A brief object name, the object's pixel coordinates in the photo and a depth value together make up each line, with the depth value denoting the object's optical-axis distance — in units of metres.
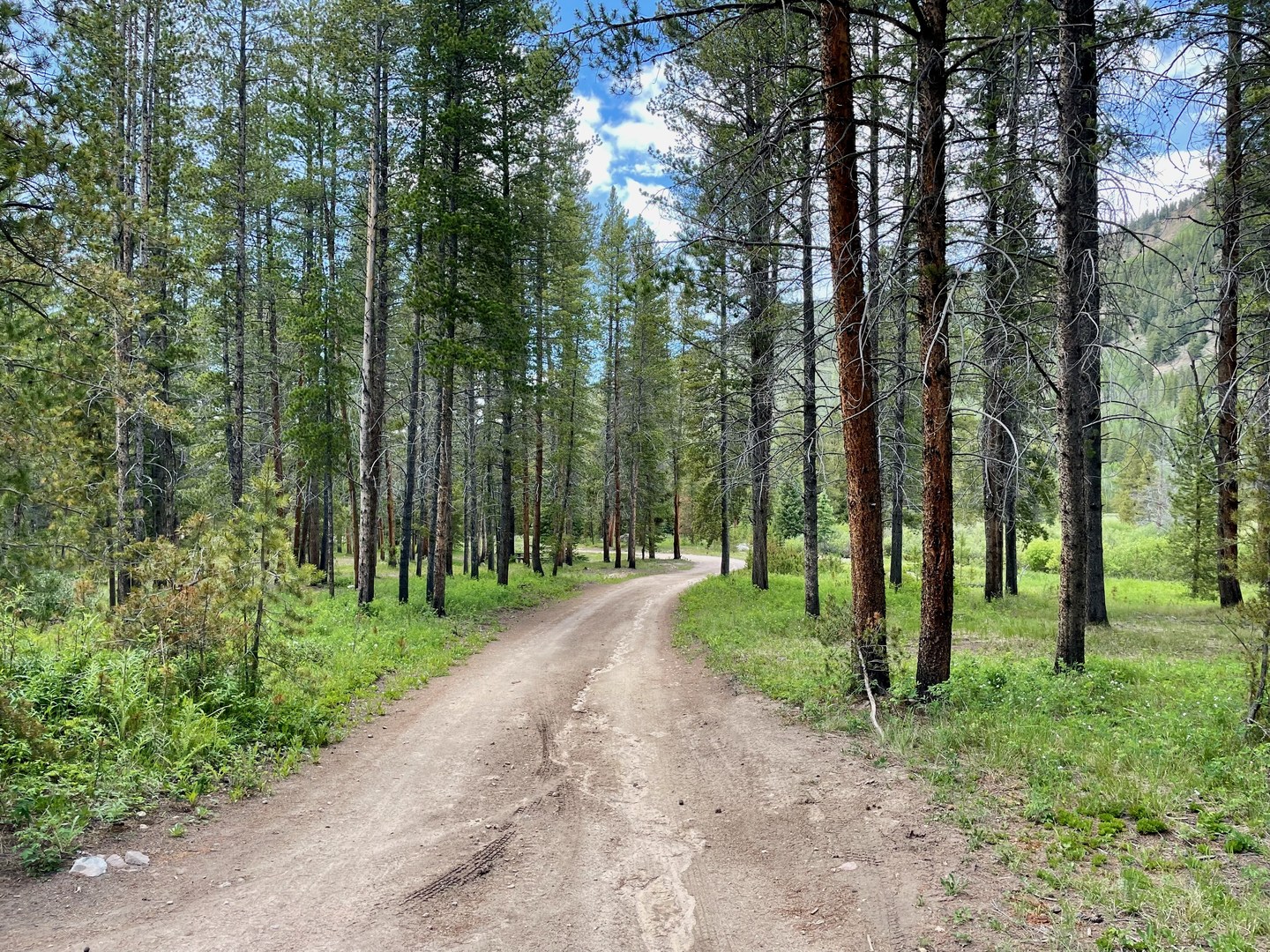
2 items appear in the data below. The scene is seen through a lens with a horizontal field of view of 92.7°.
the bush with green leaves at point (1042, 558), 33.24
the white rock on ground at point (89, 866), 4.07
